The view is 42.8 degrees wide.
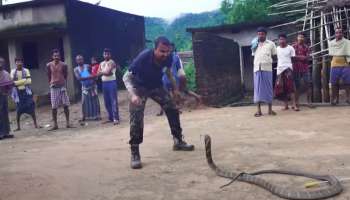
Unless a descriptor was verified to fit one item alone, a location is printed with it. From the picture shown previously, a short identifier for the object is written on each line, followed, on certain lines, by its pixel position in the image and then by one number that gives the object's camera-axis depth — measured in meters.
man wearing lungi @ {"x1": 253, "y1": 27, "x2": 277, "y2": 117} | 8.88
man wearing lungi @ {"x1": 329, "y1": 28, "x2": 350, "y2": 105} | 9.41
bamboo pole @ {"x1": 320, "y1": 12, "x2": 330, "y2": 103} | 10.52
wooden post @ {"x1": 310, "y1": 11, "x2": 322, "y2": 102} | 10.75
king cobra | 3.52
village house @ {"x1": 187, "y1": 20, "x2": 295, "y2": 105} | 12.23
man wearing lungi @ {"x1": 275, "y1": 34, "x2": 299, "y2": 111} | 9.26
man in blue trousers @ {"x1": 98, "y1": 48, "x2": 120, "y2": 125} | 10.30
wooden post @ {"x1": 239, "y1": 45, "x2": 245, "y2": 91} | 15.15
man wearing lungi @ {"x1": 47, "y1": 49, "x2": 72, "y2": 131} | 9.95
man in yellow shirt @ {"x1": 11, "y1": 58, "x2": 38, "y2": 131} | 10.04
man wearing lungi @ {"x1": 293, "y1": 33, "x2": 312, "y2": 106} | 9.66
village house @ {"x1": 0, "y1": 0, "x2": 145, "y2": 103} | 16.33
